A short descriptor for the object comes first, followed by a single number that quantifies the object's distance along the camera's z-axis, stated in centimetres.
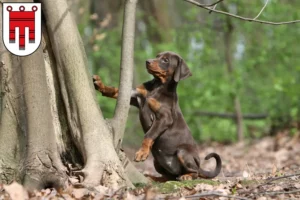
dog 1068
